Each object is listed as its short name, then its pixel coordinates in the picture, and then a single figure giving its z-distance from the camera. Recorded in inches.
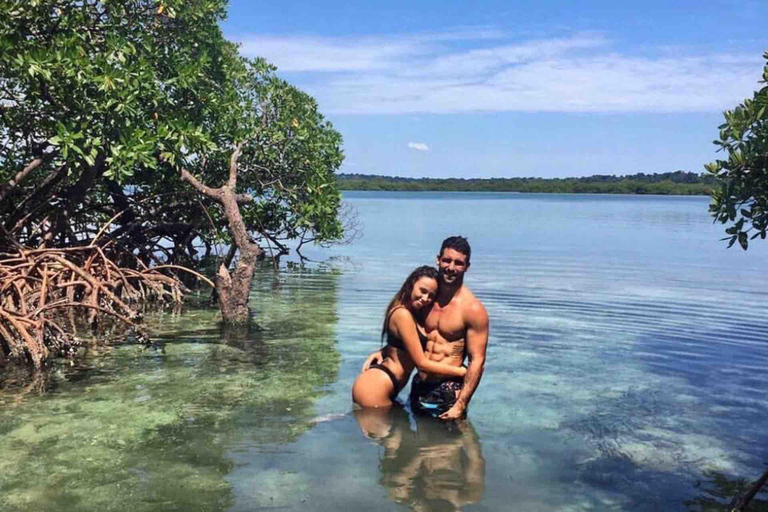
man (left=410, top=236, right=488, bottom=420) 219.3
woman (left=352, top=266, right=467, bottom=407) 223.1
